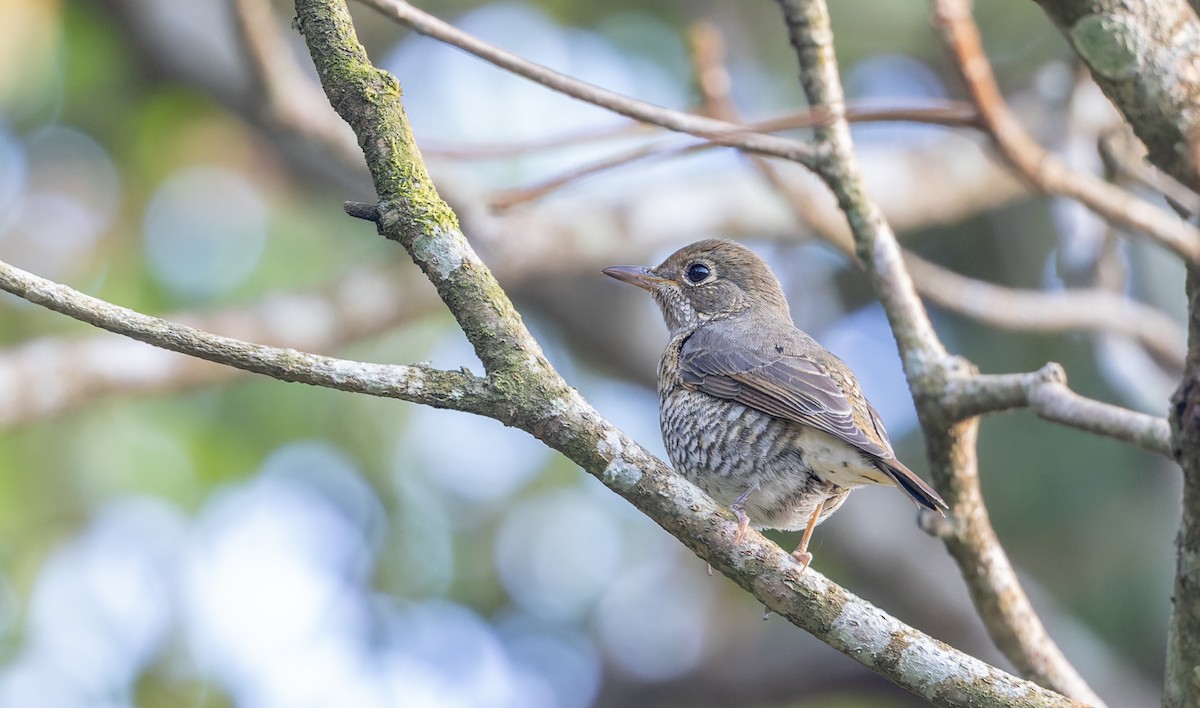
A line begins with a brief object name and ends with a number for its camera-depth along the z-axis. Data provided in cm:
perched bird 758
